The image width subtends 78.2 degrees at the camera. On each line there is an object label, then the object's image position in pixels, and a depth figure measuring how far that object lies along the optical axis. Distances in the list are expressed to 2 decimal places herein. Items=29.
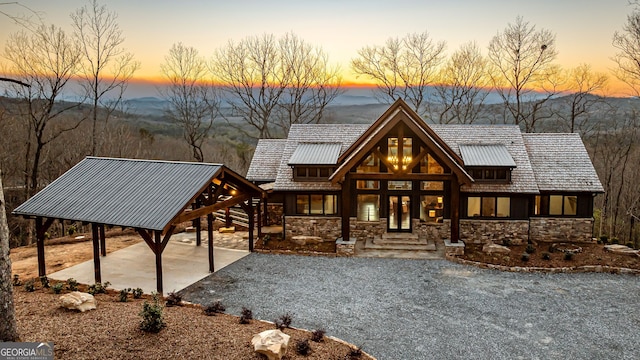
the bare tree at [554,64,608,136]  30.27
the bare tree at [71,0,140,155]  26.23
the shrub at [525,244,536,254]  17.86
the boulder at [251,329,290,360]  8.15
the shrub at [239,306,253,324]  10.54
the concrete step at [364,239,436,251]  18.92
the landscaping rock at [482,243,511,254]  18.05
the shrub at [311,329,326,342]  9.63
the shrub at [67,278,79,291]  12.62
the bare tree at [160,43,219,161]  33.81
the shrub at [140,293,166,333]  8.84
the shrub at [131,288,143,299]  12.34
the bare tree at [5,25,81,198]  24.64
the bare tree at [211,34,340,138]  34.78
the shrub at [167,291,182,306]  11.53
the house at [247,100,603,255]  19.28
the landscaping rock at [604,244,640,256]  17.64
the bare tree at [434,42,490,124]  33.88
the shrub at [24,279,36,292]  12.23
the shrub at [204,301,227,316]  10.95
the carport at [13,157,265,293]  13.33
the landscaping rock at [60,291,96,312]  9.95
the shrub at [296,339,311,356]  8.70
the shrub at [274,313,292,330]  10.21
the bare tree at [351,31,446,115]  34.50
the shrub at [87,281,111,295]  12.36
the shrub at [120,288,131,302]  11.69
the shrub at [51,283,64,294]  11.97
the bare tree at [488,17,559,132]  29.67
